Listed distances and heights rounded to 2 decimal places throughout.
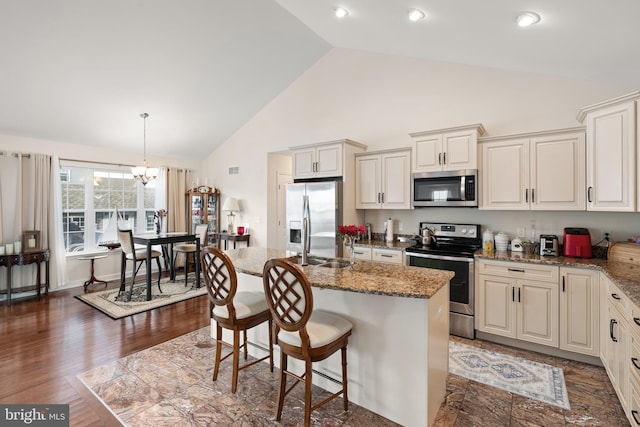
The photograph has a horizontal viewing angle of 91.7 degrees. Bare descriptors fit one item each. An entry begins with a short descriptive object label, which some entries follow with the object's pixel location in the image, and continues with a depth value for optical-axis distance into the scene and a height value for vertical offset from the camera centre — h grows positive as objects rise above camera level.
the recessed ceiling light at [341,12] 2.84 +1.87
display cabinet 6.65 +0.08
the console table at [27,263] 4.38 -0.72
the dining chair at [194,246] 5.66 -0.62
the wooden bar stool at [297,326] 1.86 -0.76
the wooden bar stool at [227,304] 2.34 -0.74
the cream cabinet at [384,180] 4.15 +0.46
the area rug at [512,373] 2.42 -1.41
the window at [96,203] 5.44 +0.19
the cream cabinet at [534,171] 3.07 +0.44
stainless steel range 3.37 -0.60
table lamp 6.24 +0.14
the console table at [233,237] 6.09 -0.49
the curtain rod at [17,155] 4.62 +0.89
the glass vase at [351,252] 2.60 -0.33
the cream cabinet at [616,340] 2.02 -0.92
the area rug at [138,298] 4.23 -1.30
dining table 4.59 -0.43
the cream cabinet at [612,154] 2.47 +0.50
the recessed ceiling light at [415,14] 2.41 +1.57
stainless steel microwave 3.58 +0.29
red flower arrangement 2.56 -0.15
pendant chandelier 4.71 +0.62
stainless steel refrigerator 4.29 -0.02
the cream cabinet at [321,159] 4.35 +0.79
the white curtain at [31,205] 4.66 +0.12
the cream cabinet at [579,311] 2.75 -0.89
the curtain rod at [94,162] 5.26 +0.91
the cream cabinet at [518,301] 2.95 -0.89
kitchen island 1.97 -0.84
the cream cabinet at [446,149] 3.54 +0.76
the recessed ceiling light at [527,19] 2.06 +1.32
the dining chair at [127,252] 4.77 -0.62
